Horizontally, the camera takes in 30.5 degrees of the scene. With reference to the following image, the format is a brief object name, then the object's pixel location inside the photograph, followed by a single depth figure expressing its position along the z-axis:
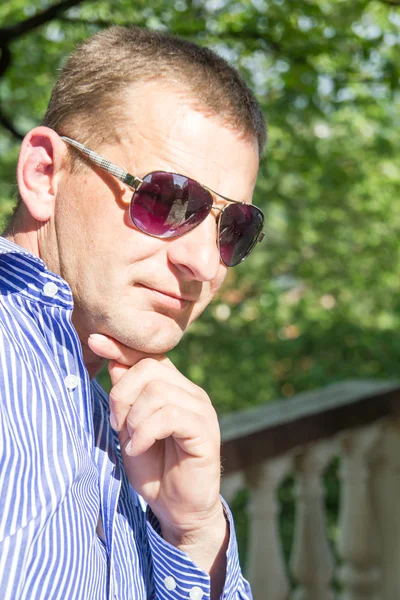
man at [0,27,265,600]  1.52
